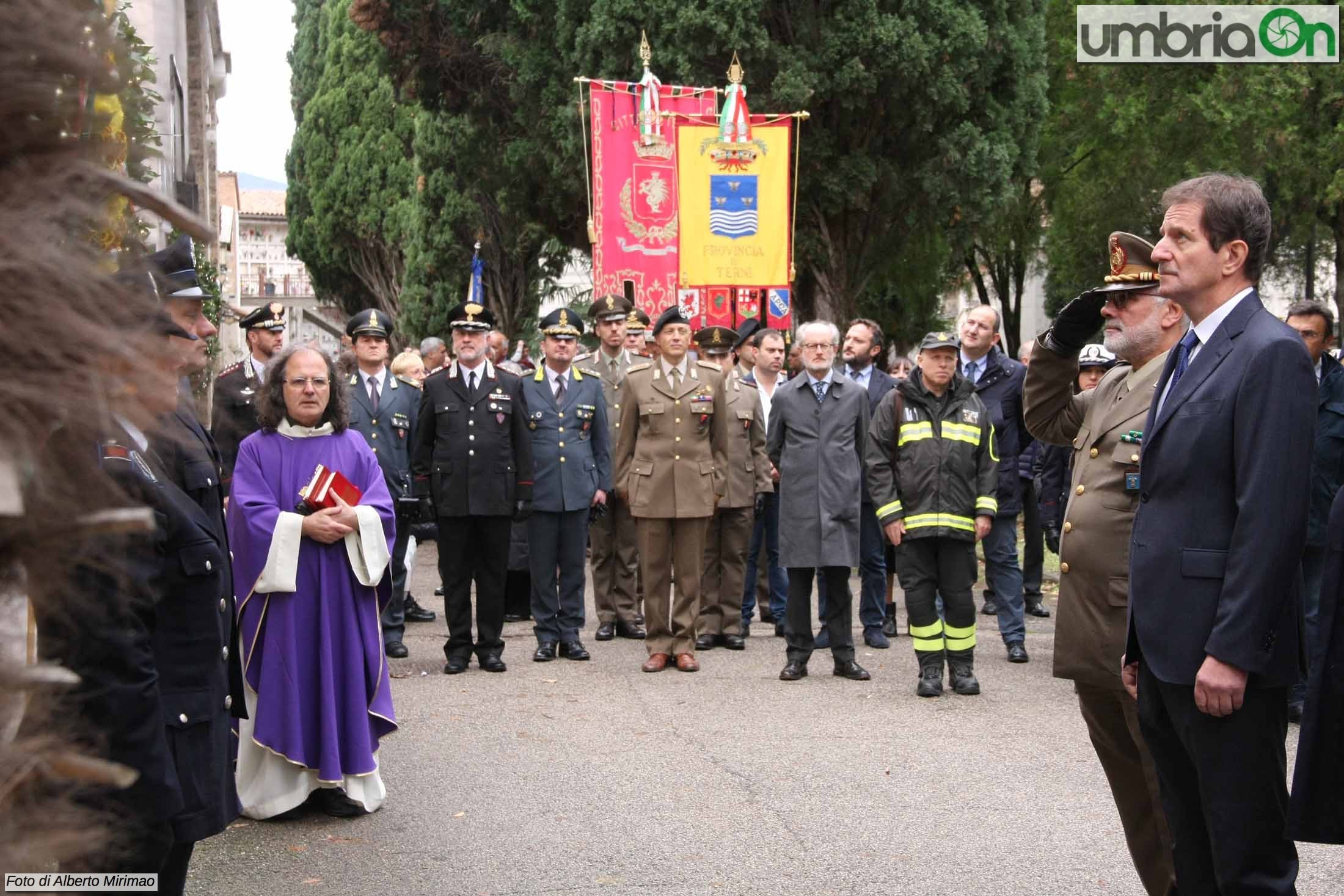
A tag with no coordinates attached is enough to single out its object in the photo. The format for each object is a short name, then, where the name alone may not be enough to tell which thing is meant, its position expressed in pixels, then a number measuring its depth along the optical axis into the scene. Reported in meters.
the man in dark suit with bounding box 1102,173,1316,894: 3.27
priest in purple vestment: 5.79
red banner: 16.22
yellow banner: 15.63
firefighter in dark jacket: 8.27
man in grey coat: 8.87
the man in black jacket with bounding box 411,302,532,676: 9.00
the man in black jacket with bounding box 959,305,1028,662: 9.47
